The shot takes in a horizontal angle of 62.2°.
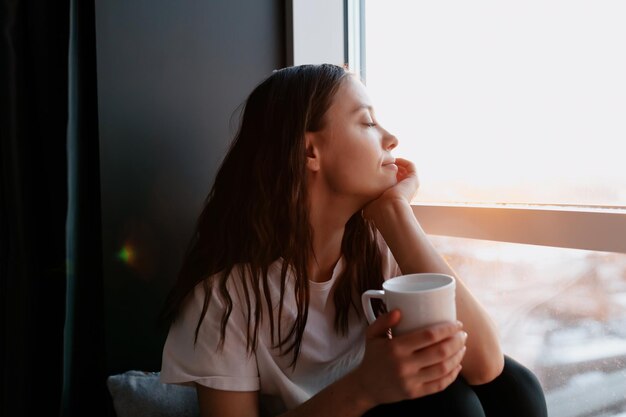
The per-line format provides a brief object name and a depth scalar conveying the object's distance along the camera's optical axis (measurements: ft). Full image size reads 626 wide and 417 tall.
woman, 2.88
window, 3.44
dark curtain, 3.96
